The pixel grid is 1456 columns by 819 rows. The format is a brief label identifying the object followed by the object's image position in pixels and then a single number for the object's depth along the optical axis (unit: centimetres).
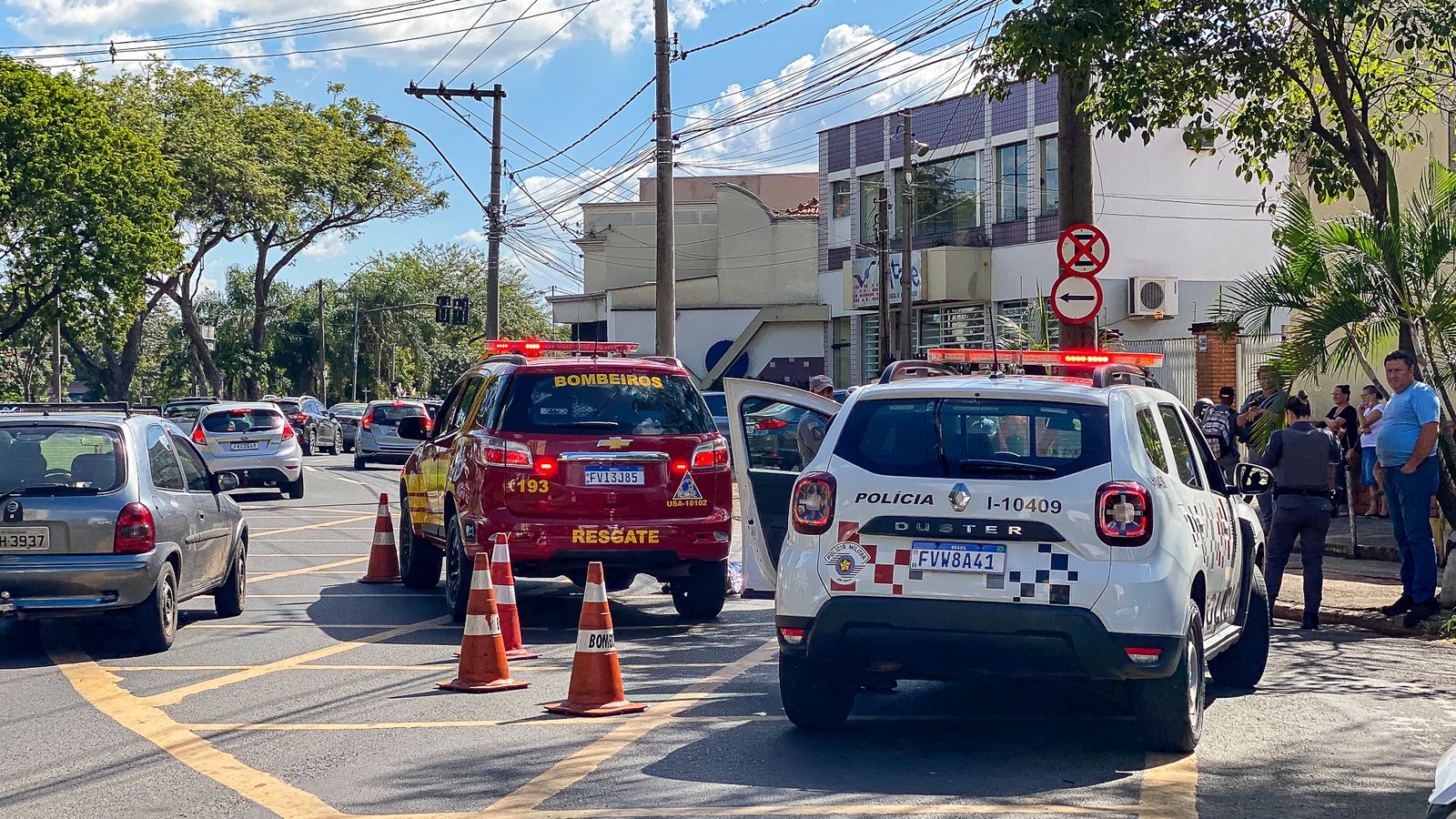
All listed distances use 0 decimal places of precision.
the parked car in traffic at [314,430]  5000
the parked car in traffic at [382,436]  3766
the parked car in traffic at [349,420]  4972
